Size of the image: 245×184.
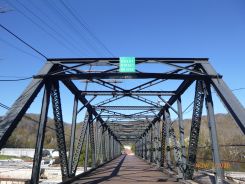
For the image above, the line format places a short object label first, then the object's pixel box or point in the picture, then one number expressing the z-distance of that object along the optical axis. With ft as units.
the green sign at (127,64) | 22.82
